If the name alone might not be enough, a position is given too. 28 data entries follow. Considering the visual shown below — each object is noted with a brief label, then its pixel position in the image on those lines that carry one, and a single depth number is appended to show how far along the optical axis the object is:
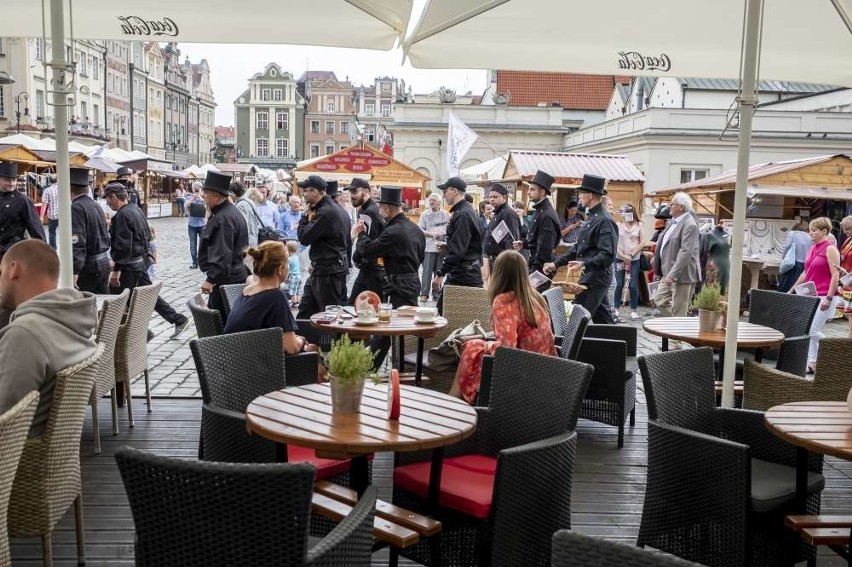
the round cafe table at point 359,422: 3.16
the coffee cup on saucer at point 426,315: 6.27
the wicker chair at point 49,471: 3.23
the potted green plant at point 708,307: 6.22
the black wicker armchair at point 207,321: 5.29
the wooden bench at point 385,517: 3.21
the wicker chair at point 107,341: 5.18
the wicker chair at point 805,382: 4.79
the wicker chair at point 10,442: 2.62
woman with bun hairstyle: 5.09
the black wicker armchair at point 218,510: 2.17
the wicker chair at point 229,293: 6.45
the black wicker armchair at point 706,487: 3.44
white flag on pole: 19.41
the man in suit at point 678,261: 9.80
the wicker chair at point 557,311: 6.53
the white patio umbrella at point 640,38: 4.88
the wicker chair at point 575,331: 5.49
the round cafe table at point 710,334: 5.91
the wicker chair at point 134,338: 5.89
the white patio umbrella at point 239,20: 4.95
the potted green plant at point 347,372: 3.38
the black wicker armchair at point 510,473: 3.20
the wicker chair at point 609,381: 6.02
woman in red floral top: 4.96
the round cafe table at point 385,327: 5.95
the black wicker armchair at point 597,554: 1.65
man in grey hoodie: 3.27
